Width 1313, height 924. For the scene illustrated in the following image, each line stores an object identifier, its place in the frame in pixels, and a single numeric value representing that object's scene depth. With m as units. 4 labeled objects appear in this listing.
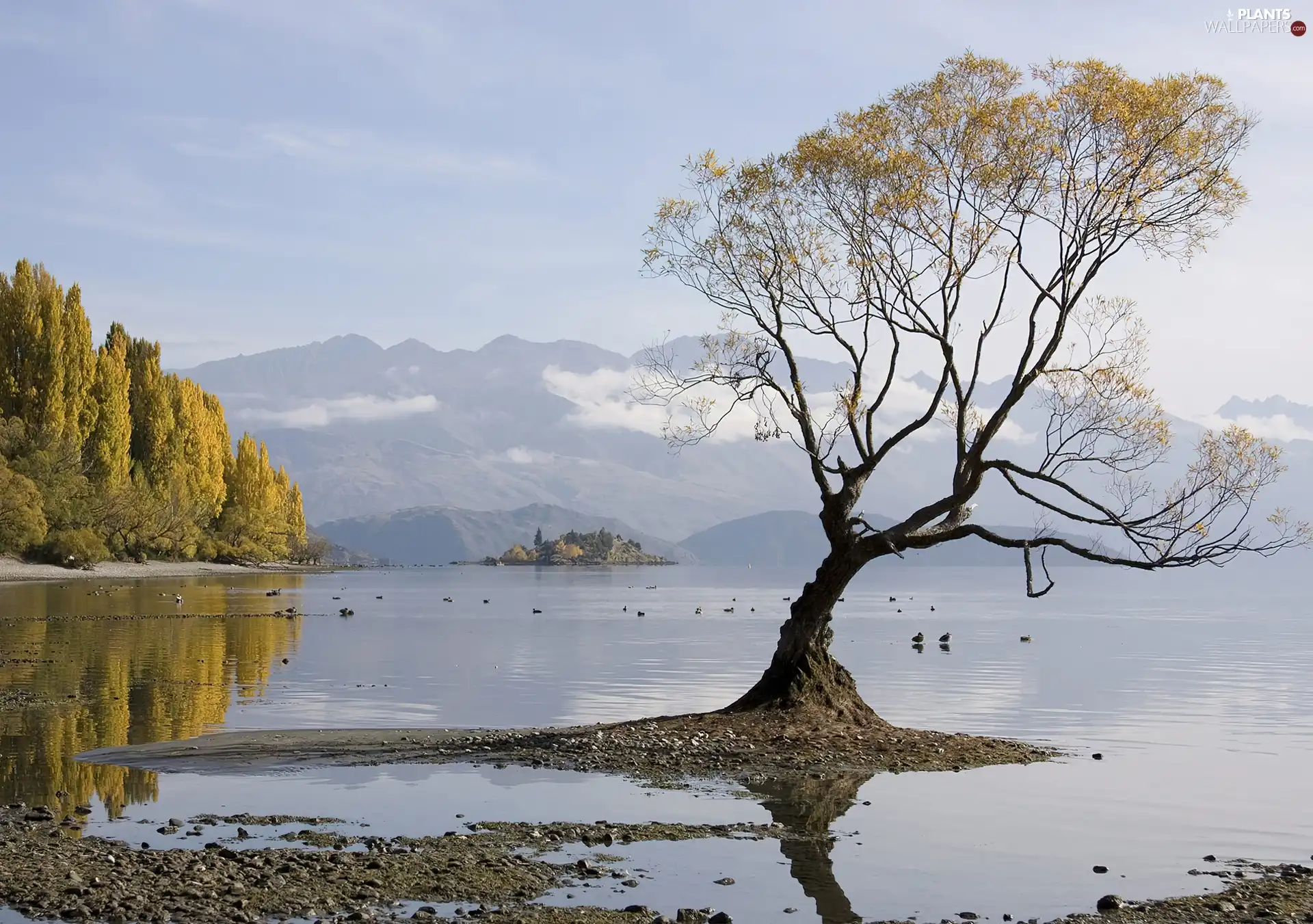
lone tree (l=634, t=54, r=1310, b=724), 22.84
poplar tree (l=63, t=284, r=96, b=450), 105.75
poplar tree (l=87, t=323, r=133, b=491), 109.81
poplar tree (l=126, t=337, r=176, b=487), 124.44
